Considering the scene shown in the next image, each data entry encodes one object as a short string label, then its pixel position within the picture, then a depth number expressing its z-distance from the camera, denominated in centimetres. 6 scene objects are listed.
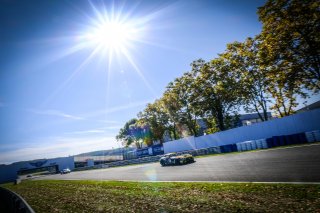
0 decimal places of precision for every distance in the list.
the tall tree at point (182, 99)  4383
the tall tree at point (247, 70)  3300
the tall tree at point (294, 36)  2131
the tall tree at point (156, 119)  5897
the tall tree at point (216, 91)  3750
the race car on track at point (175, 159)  2414
